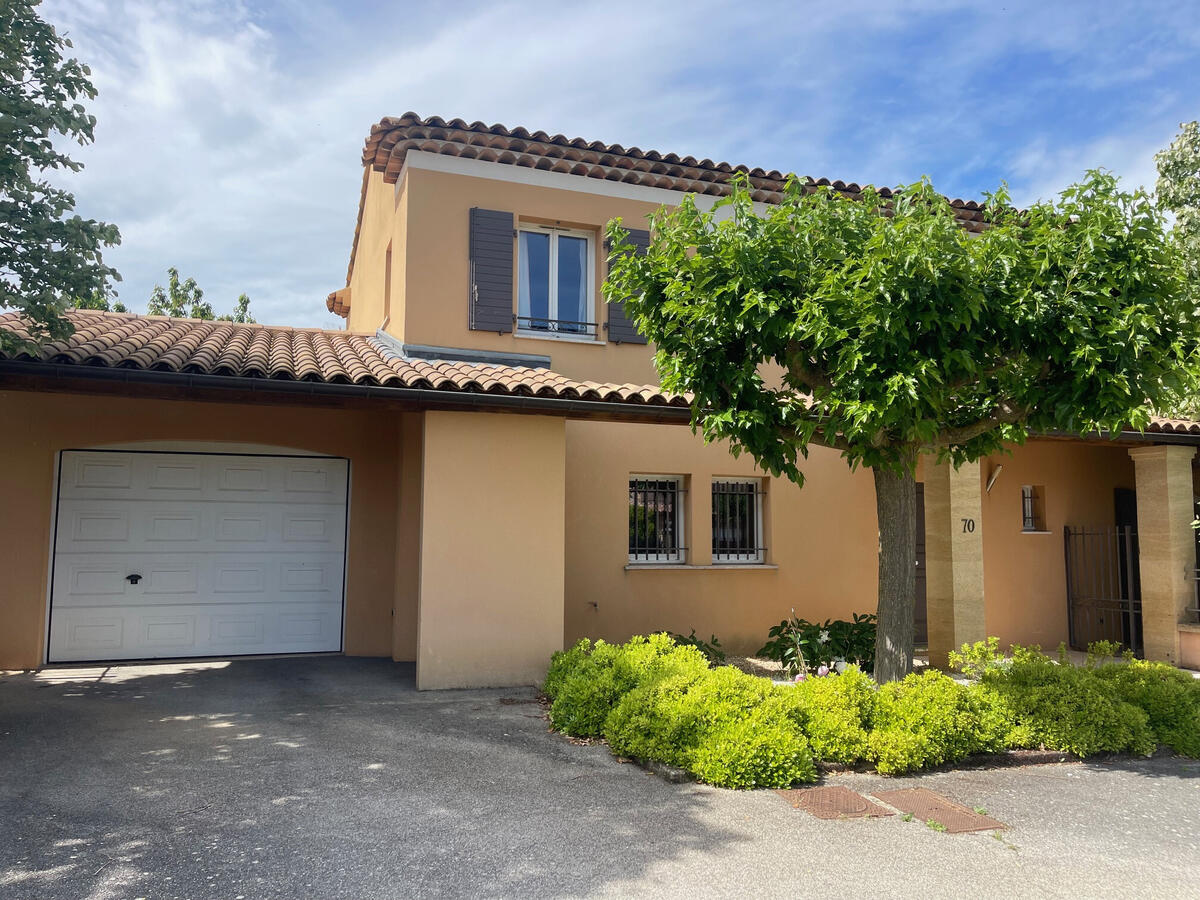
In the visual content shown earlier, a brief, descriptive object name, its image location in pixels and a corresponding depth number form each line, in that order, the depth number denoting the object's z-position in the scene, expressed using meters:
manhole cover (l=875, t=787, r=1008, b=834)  5.05
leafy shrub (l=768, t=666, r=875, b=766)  6.08
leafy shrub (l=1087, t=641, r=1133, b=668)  8.73
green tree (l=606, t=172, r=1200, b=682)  6.08
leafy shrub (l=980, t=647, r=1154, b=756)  6.55
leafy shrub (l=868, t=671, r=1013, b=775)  6.05
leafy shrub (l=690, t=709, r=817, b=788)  5.69
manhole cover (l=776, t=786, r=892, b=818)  5.23
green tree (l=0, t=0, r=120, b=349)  6.43
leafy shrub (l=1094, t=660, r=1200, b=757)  6.81
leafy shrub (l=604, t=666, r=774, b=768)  6.06
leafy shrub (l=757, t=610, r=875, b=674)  9.50
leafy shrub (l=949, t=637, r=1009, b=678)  7.75
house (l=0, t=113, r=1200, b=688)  8.59
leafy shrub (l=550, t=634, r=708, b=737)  6.91
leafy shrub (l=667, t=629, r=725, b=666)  9.61
